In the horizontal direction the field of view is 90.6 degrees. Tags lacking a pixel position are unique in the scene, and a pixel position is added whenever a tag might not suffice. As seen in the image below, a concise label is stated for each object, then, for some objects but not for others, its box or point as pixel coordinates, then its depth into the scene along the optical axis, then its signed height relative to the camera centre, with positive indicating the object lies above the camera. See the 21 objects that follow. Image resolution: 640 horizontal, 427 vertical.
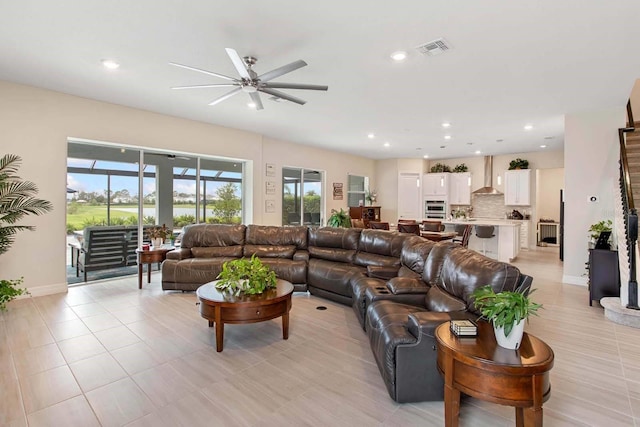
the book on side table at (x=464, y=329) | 1.77 -0.66
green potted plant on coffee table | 3.26 -0.70
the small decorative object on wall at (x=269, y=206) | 7.96 +0.16
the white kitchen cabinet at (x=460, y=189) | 10.66 +0.81
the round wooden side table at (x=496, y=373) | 1.49 -0.79
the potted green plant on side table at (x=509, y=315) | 1.60 -0.53
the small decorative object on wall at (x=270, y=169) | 8.03 +1.10
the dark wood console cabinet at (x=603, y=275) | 4.38 -0.87
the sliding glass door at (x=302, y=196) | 8.84 +0.47
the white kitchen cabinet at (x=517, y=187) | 9.60 +0.77
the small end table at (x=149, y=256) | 5.10 -0.73
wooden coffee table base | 2.98 -0.92
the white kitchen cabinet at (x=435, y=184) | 10.89 +0.99
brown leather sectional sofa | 2.20 -0.75
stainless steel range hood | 10.32 +1.23
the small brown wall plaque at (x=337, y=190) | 10.20 +0.71
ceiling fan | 2.93 +1.37
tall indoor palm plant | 3.99 +0.09
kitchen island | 7.66 -0.71
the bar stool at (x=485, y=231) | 7.57 -0.45
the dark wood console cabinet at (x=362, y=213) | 10.67 -0.02
